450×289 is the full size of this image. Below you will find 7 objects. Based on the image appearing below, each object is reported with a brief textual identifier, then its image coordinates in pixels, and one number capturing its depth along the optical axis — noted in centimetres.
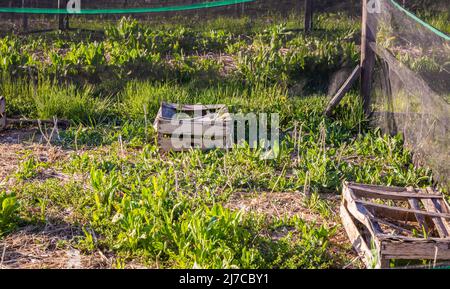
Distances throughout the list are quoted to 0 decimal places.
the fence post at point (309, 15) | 922
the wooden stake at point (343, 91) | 701
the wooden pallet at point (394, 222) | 409
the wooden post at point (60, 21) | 917
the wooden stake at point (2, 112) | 655
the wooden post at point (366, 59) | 696
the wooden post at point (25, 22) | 920
